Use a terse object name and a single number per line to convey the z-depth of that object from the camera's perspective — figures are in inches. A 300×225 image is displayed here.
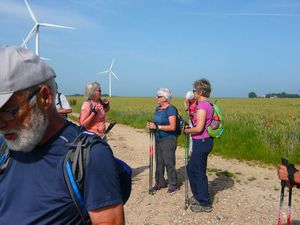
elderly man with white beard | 47.4
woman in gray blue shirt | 206.6
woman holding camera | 187.2
